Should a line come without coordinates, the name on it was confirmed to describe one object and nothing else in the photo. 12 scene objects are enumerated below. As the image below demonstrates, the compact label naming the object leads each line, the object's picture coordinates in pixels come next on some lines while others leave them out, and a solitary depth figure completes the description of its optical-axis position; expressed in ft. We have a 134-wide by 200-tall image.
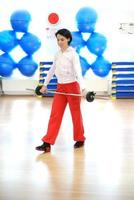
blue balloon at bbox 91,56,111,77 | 27.58
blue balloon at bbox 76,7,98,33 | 26.91
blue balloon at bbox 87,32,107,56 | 27.09
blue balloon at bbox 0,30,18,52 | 27.66
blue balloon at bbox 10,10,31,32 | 27.37
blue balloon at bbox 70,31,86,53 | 27.35
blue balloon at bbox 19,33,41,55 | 27.55
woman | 14.07
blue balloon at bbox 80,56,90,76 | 27.58
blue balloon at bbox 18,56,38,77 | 27.99
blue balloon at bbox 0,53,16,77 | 27.89
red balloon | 27.94
